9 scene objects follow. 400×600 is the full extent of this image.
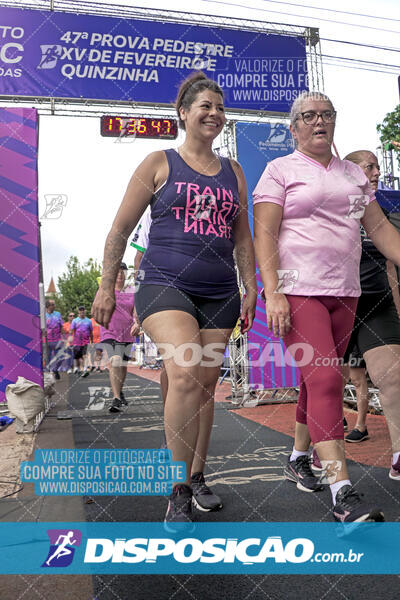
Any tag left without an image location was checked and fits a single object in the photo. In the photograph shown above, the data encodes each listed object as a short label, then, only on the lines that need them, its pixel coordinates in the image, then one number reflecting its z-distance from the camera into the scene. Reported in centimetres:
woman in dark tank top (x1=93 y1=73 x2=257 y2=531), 223
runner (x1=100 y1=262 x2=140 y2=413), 647
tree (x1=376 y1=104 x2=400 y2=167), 1994
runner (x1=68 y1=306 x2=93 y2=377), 1182
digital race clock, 714
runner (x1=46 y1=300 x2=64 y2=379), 1138
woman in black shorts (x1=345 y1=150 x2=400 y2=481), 287
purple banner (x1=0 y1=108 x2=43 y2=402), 562
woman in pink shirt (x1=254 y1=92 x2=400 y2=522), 224
